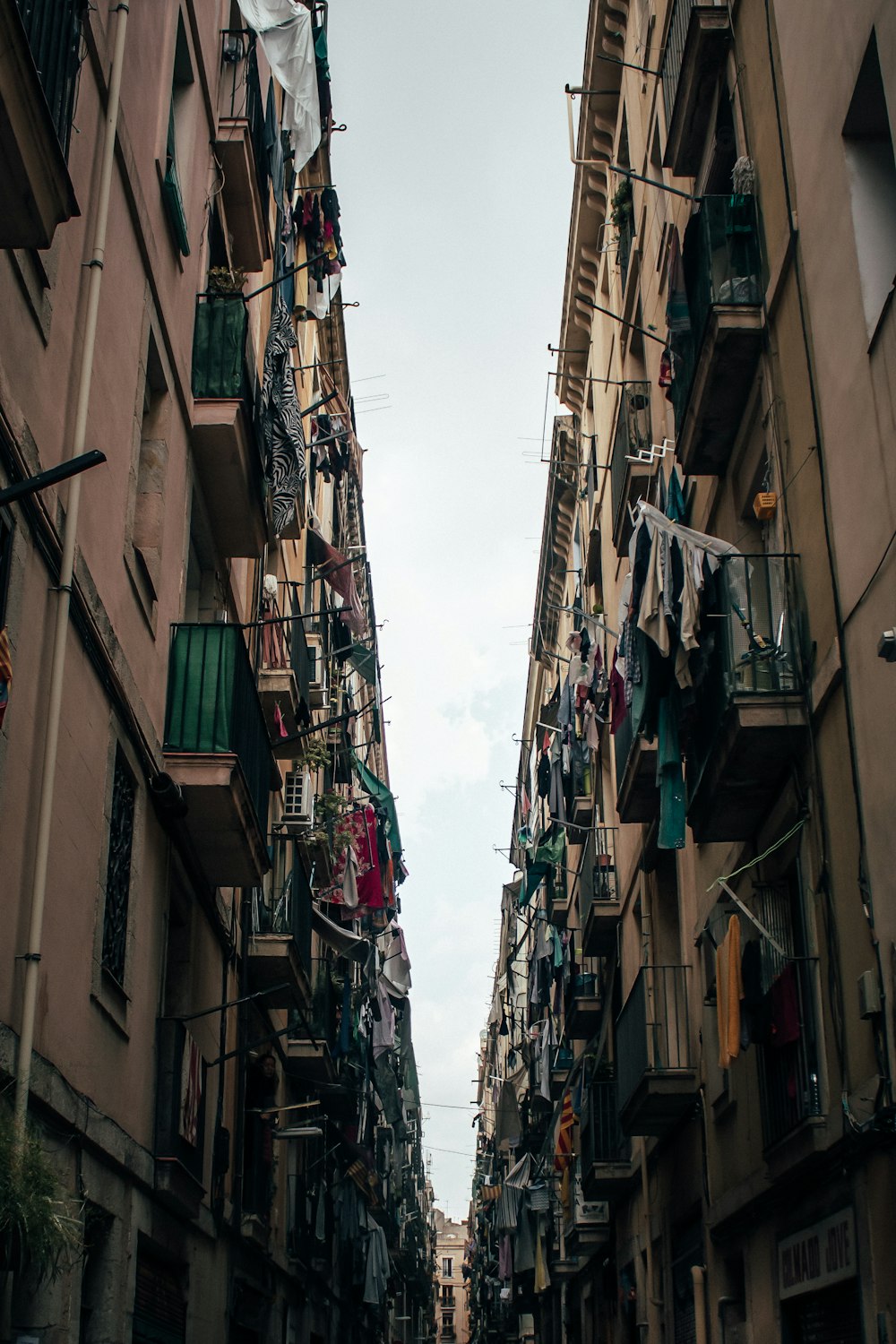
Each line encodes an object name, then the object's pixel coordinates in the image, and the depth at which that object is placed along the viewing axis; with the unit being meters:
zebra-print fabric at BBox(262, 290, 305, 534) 17.08
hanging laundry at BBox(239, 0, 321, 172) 17.31
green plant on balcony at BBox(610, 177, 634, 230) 22.83
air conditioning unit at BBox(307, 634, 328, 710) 24.64
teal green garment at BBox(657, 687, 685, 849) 13.63
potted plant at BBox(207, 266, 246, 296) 16.02
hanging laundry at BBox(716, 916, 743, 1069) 11.98
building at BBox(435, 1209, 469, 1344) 144.38
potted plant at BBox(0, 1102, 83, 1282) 7.00
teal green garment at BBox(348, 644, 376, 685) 30.64
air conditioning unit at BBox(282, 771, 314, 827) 22.97
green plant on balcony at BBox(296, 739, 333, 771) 21.95
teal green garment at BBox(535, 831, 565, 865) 30.36
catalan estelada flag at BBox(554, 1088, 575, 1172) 28.81
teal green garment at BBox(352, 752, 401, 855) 31.91
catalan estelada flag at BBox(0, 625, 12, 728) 7.33
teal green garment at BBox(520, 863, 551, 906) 31.39
